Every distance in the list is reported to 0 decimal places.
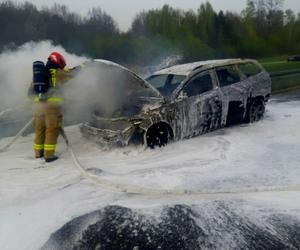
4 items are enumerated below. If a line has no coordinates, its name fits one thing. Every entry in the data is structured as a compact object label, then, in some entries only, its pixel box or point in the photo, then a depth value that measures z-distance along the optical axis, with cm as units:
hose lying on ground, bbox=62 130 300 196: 470
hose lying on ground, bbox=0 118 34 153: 672
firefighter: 614
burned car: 648
